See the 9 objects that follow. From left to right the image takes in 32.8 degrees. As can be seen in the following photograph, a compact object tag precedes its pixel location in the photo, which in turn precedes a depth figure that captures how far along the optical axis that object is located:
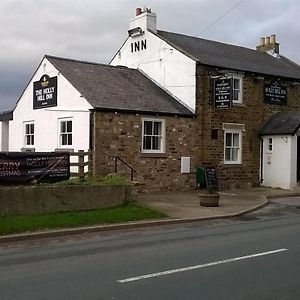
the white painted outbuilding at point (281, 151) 25.53
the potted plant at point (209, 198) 17.84
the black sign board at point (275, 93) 27.14
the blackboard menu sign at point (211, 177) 23.92
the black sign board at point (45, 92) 23.47
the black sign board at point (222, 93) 23.67
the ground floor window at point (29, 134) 25.48
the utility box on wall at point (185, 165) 23.62
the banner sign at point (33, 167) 15.18
